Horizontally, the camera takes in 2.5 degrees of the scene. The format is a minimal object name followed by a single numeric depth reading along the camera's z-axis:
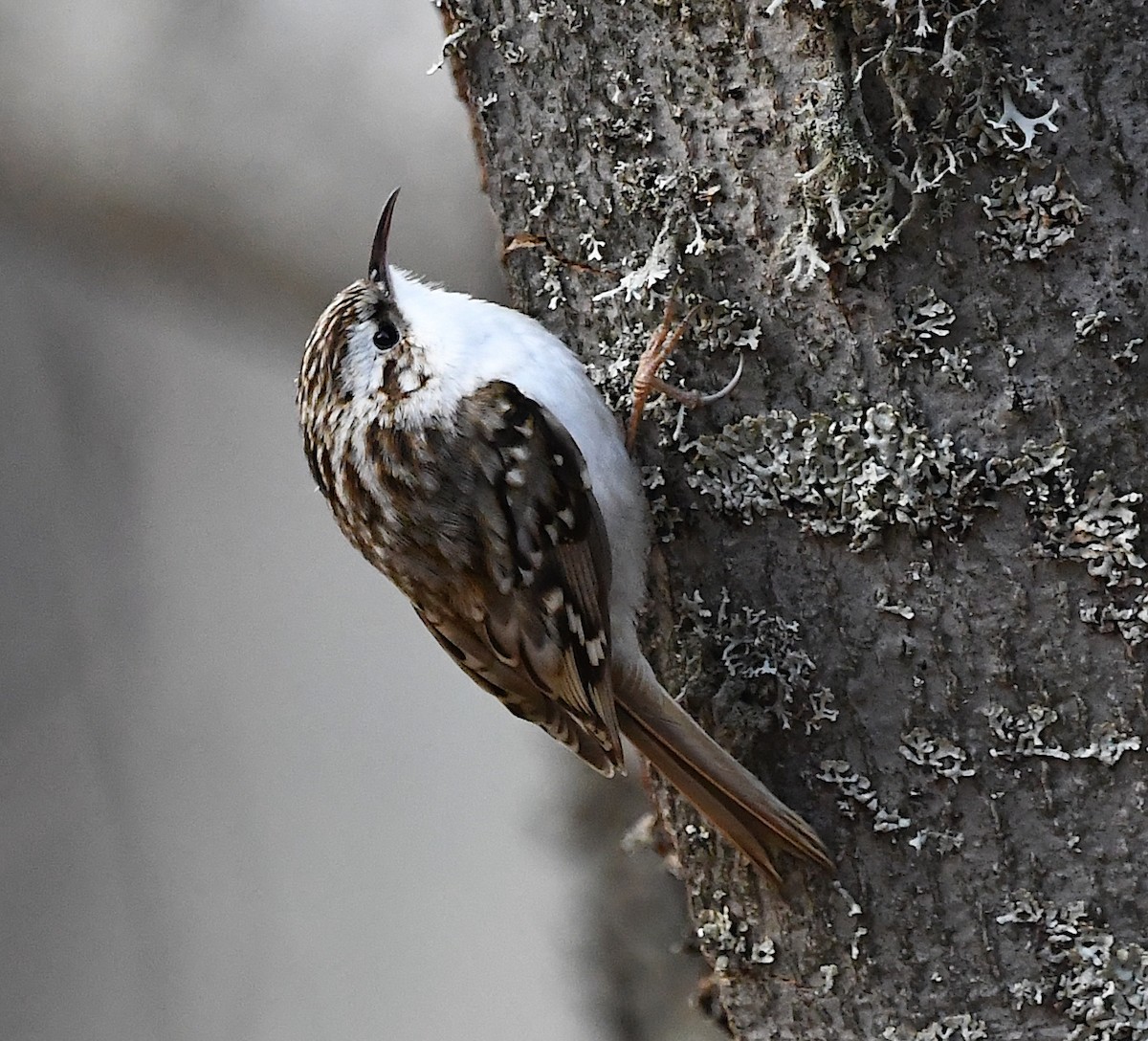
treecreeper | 4.06
